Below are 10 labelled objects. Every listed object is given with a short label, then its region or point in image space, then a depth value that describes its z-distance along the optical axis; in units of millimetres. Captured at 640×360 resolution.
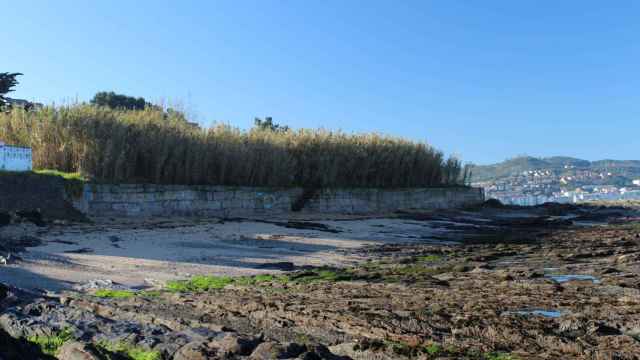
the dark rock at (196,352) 5309
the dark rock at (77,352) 5016
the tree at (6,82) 28391
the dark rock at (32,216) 13070
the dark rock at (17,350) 4862
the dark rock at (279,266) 11227
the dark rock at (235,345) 5402
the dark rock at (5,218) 12405
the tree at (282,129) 26277
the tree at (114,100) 47831
